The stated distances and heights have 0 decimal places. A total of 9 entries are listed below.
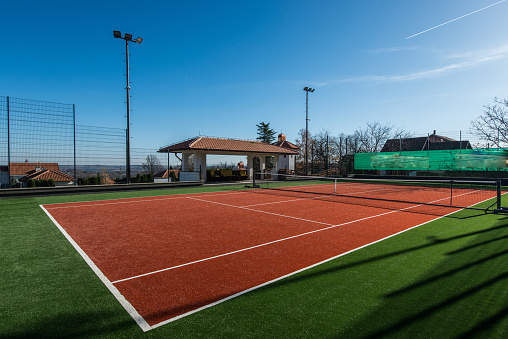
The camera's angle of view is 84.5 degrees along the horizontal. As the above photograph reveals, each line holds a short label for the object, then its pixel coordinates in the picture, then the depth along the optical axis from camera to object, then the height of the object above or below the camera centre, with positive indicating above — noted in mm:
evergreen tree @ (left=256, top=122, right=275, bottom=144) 67000 +7558
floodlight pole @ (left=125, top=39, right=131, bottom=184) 17344 +1182
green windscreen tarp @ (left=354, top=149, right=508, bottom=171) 22359 +231
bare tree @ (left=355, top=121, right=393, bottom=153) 38906 +3466
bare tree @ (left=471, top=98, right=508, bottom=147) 22530 +2696
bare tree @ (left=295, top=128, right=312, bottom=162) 51816 +3770
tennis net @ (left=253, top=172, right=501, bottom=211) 12492 -1753
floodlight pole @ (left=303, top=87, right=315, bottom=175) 32219 +7433
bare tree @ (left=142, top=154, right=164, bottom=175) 19525 -83
